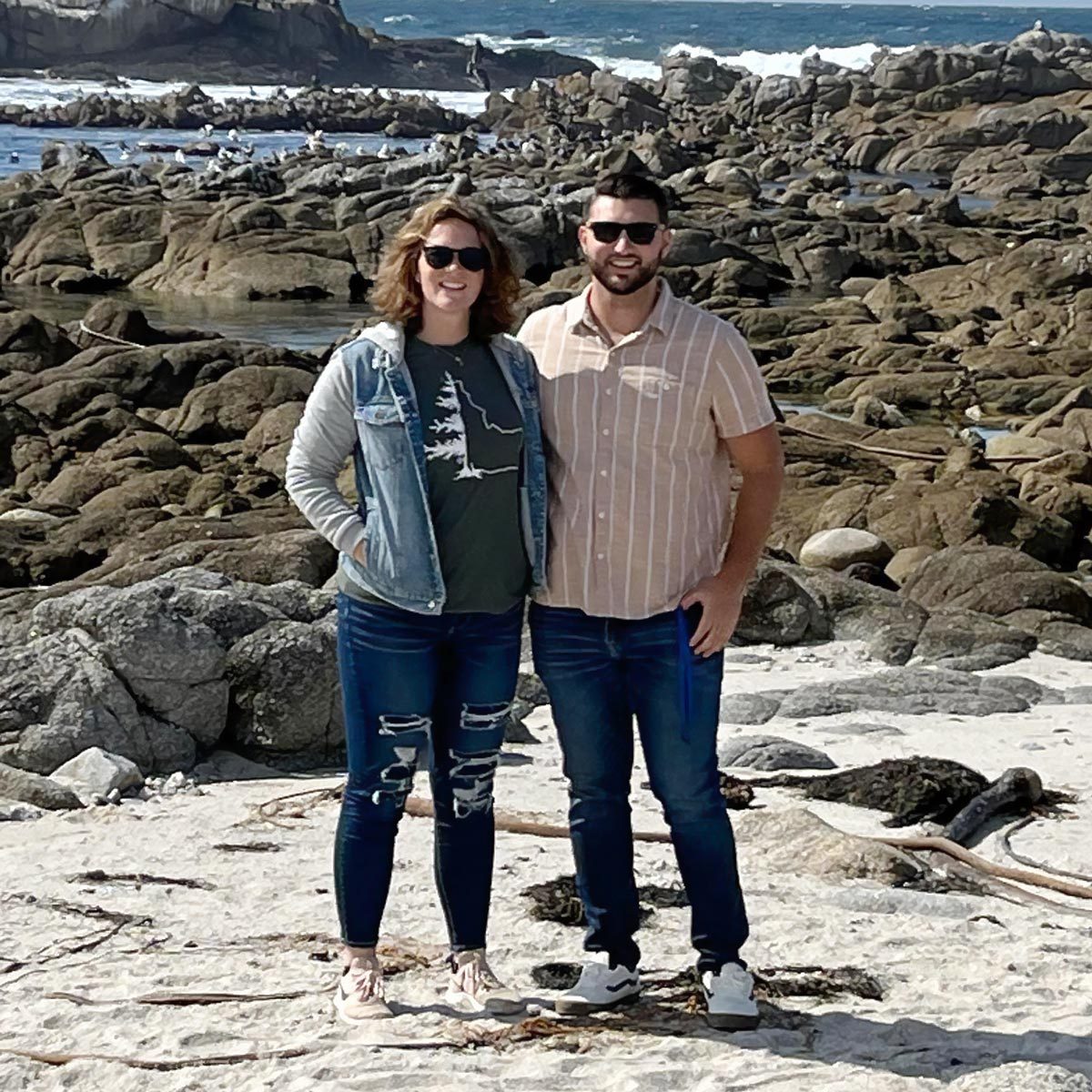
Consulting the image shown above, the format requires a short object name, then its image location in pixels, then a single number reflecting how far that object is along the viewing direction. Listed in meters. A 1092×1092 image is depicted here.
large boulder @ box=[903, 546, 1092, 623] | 12.13
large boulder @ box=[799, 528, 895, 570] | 14.27
